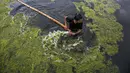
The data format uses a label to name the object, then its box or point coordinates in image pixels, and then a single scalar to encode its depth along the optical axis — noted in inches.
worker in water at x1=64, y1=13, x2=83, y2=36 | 117.5
